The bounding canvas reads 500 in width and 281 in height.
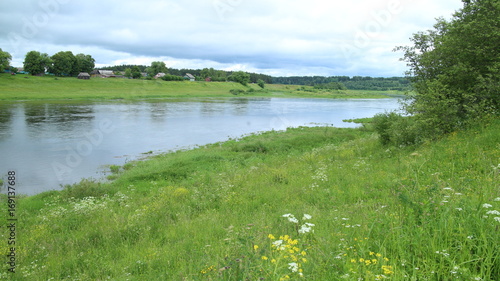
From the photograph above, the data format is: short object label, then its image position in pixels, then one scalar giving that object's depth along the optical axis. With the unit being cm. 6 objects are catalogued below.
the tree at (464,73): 1279
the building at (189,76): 17791
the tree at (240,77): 15419
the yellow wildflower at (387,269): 335
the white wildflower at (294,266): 334
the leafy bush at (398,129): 1466
